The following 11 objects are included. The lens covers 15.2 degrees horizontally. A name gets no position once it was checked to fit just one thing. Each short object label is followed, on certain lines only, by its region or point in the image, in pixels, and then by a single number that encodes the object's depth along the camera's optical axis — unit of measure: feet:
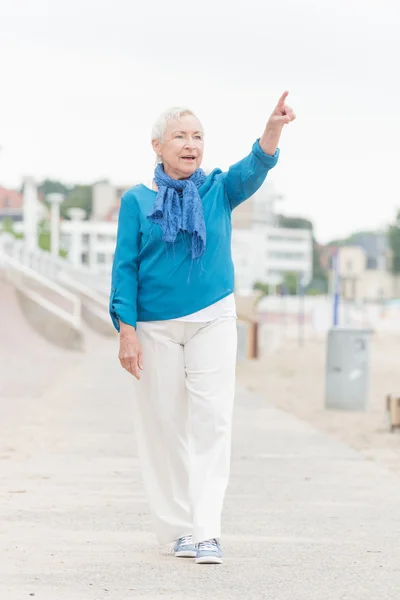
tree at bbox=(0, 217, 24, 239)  395.55
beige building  617.62
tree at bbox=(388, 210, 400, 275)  582.76
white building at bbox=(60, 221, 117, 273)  538.06
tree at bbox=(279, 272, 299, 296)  578.66
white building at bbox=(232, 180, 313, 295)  617.62
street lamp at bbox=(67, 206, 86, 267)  219.45
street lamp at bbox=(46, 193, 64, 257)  191.52
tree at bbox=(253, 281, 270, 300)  563.07
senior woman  19.29
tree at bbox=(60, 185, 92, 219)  636.89
